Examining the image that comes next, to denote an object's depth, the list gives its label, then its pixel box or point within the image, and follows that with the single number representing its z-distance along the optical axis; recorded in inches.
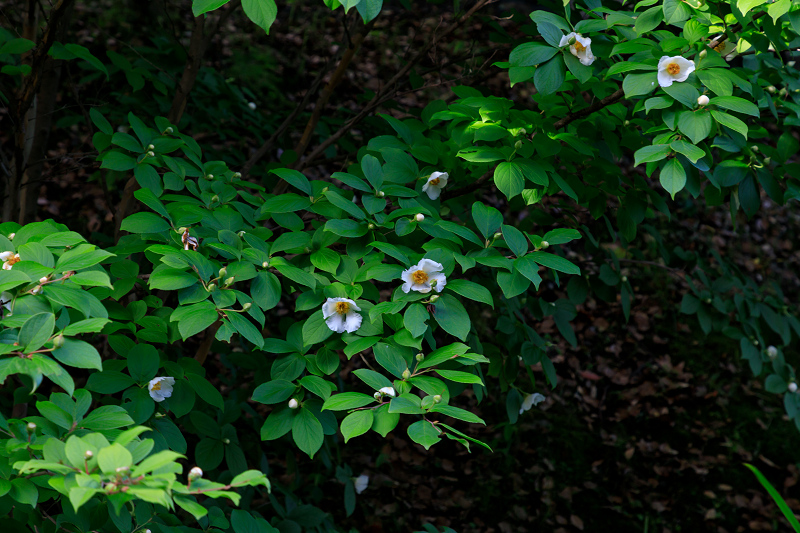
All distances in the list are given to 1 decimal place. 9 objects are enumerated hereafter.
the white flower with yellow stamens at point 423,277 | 98.5
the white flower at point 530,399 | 118.1
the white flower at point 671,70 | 99.9
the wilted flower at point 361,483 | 131.5
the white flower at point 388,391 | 95.4
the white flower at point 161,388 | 101.0
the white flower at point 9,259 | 95.2
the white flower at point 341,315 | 99.0
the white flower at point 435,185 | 108.0
